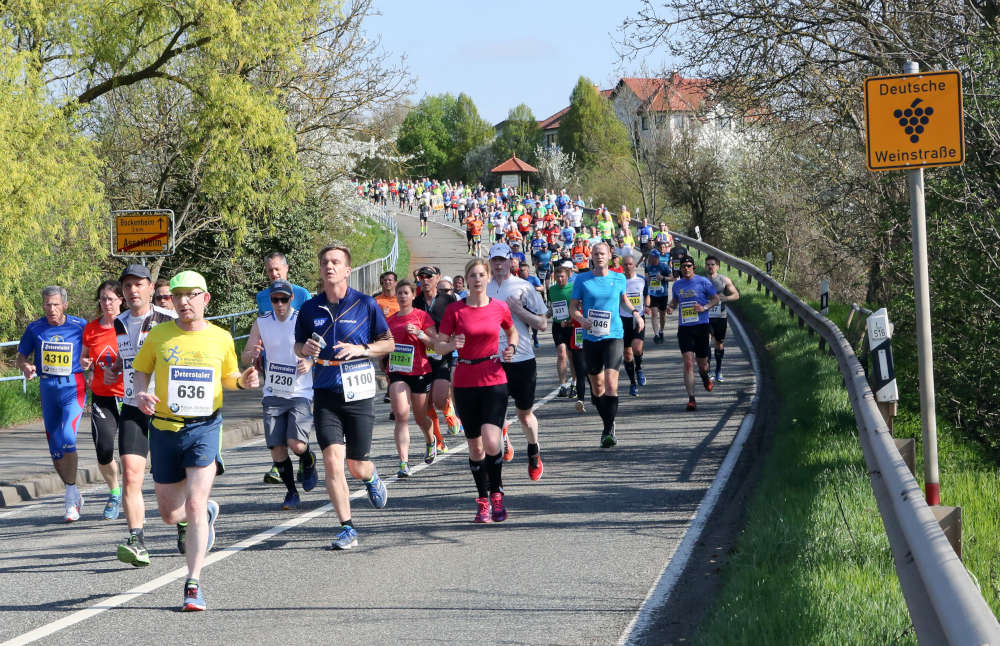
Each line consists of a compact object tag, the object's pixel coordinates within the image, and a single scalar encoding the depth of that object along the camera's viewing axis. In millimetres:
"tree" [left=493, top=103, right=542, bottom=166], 117250
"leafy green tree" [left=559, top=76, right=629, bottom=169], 97750
